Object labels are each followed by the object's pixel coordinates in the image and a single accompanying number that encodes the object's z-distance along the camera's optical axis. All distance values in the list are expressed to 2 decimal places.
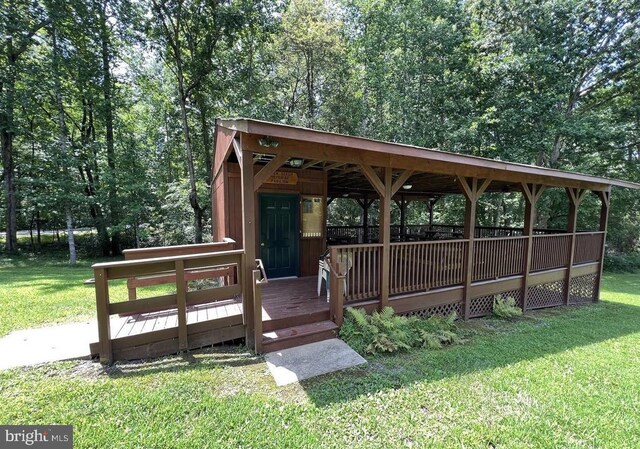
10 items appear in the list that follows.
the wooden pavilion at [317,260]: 3.57
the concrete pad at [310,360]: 3.25
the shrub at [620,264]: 14.70
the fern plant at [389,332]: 3.99
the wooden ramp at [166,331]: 3.40
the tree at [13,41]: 10.40
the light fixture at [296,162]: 5.62
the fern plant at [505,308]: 5.98
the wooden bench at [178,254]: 4.47
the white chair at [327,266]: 4.46
